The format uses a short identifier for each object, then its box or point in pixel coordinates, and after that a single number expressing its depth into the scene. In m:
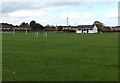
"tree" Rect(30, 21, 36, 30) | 94.92
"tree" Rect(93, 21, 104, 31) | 92.92
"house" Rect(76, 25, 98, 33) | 90.72
